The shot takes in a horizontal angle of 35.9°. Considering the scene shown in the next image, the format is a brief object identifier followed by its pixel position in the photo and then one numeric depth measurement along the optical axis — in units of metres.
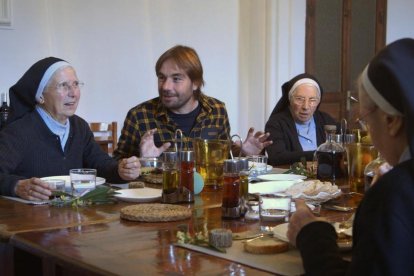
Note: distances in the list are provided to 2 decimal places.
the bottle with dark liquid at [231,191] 1.78
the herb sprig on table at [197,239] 1.41
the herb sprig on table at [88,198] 1.99
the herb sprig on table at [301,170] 2.58
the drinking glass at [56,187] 2.07
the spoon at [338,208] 1.92
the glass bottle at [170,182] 2.01
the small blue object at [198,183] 2.17
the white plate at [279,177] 2.46
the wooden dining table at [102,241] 1.30
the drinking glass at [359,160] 2.26
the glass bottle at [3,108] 3.83
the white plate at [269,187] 2.18
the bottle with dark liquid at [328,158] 2.52
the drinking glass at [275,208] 1.69
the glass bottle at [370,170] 2.03
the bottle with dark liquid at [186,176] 2.03
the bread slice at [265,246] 1.38
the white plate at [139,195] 2.04
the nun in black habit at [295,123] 3.63
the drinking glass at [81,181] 2.09
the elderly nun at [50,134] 2.46
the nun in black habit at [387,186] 1.02
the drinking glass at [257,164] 2.63
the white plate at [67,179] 2.27
